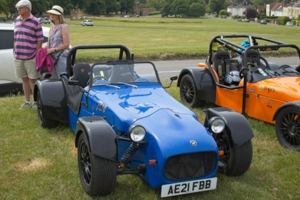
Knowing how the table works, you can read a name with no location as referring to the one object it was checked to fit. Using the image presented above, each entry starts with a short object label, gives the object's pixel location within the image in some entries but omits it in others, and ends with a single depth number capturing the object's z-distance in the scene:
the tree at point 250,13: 127.12
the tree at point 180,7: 136.88
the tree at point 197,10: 132.12
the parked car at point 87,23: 59.84
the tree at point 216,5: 167.27
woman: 7.62
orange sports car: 6.15
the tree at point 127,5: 150.30
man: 7.44
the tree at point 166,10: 140.62
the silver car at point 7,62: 9.02
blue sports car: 4.16
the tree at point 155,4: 184.45
